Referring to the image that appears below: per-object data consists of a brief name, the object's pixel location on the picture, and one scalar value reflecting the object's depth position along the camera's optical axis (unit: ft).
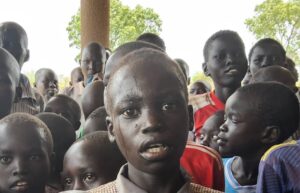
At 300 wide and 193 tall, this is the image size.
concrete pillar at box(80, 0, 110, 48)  20.43
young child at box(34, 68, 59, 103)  15.35
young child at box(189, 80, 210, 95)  14.10
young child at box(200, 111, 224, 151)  6.91
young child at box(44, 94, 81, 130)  8.15
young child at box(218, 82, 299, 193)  5.54
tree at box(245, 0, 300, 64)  35.04
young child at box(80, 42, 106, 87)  11.84
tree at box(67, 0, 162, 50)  36.86
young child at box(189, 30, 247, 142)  7.65
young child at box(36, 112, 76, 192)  5.80
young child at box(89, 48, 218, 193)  3.30
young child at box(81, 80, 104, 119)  8.07
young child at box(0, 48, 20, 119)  6.49
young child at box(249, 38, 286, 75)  9.02
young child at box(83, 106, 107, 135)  6.36
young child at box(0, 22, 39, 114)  8.61
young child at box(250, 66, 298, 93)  7.54
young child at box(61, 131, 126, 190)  4.93
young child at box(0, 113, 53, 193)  4.79
